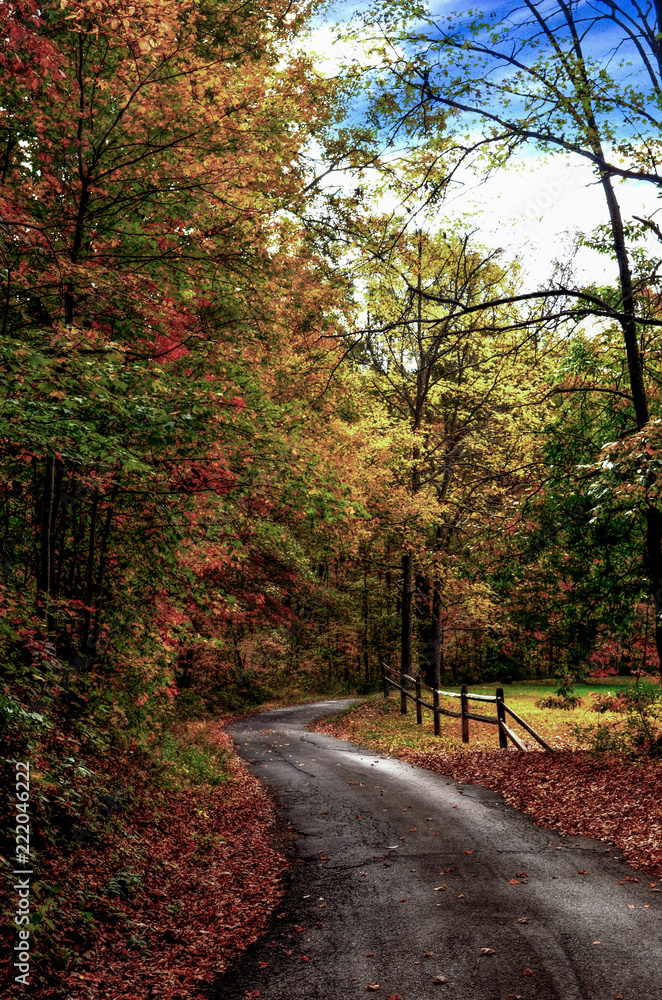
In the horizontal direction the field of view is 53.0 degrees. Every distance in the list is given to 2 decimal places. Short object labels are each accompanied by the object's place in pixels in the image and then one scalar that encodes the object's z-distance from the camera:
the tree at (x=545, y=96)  7.95
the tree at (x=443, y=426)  19.98
